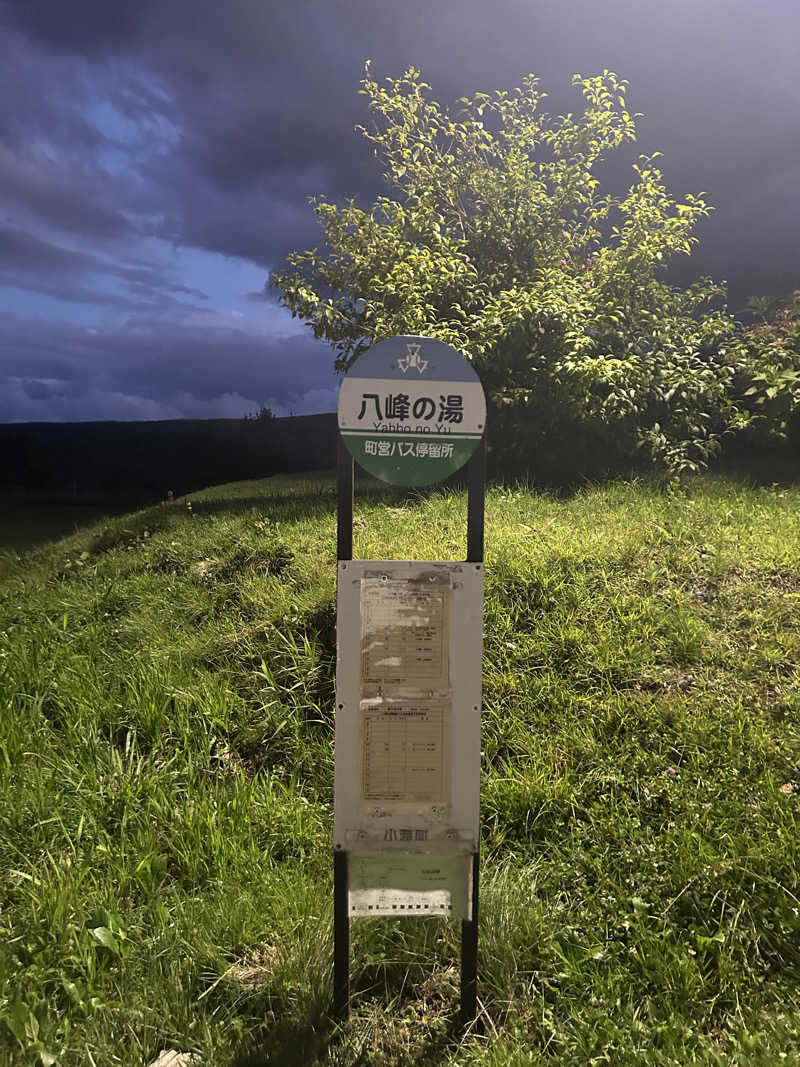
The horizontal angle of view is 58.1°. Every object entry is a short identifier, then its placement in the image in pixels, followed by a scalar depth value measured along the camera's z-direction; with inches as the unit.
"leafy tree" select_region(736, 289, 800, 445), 343.6
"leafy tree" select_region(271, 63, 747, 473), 333.1
